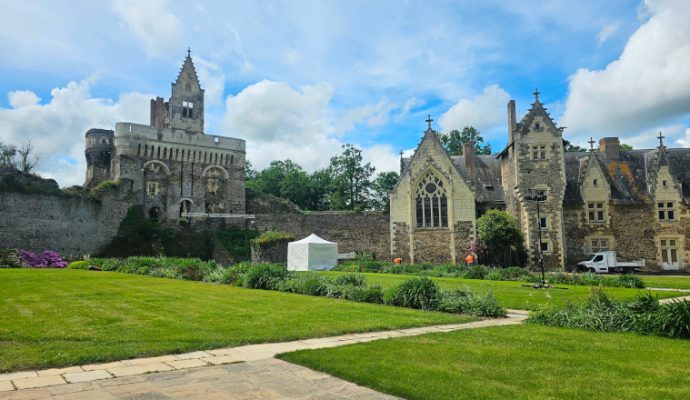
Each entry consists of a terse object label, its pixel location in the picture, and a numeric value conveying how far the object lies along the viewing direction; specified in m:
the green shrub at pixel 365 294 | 13.02
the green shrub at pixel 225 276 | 18.72
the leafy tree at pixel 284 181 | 58.28
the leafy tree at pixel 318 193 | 58.44
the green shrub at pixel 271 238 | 35.59
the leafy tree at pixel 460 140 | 60.07
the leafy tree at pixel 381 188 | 58.50
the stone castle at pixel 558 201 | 31.77
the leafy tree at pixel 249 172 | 72.25
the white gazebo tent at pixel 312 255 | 29.89
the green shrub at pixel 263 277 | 16.47
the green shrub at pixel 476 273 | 24.11
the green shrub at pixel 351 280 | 14.99
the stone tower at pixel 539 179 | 31.36
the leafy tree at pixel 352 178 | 56.75
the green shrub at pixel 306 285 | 14.74
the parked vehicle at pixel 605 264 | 29.91
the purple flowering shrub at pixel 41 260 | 27.84
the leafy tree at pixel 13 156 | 50.44
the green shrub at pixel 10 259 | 26.23
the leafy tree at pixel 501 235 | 31.17
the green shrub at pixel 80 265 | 26.13
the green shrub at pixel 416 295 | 11.98
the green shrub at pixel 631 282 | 19.18
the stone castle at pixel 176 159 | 40.09
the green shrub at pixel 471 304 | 10.91
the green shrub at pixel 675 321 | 8.30
